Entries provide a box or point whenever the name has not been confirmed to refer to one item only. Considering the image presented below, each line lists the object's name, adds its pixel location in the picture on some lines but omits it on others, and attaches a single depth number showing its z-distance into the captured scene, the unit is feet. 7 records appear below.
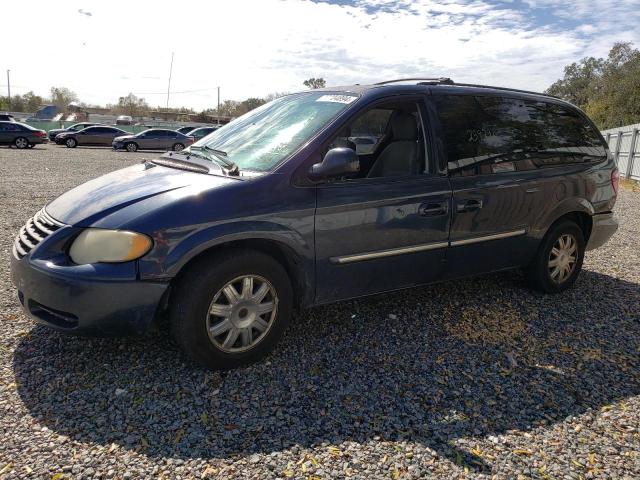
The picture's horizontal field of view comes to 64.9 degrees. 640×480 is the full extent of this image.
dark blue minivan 9.52
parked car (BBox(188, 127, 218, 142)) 97.75
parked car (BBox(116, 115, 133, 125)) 168.18
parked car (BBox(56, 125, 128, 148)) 97.14
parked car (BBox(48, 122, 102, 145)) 109.79
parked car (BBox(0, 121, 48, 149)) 80.53
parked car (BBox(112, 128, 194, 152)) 92.53
